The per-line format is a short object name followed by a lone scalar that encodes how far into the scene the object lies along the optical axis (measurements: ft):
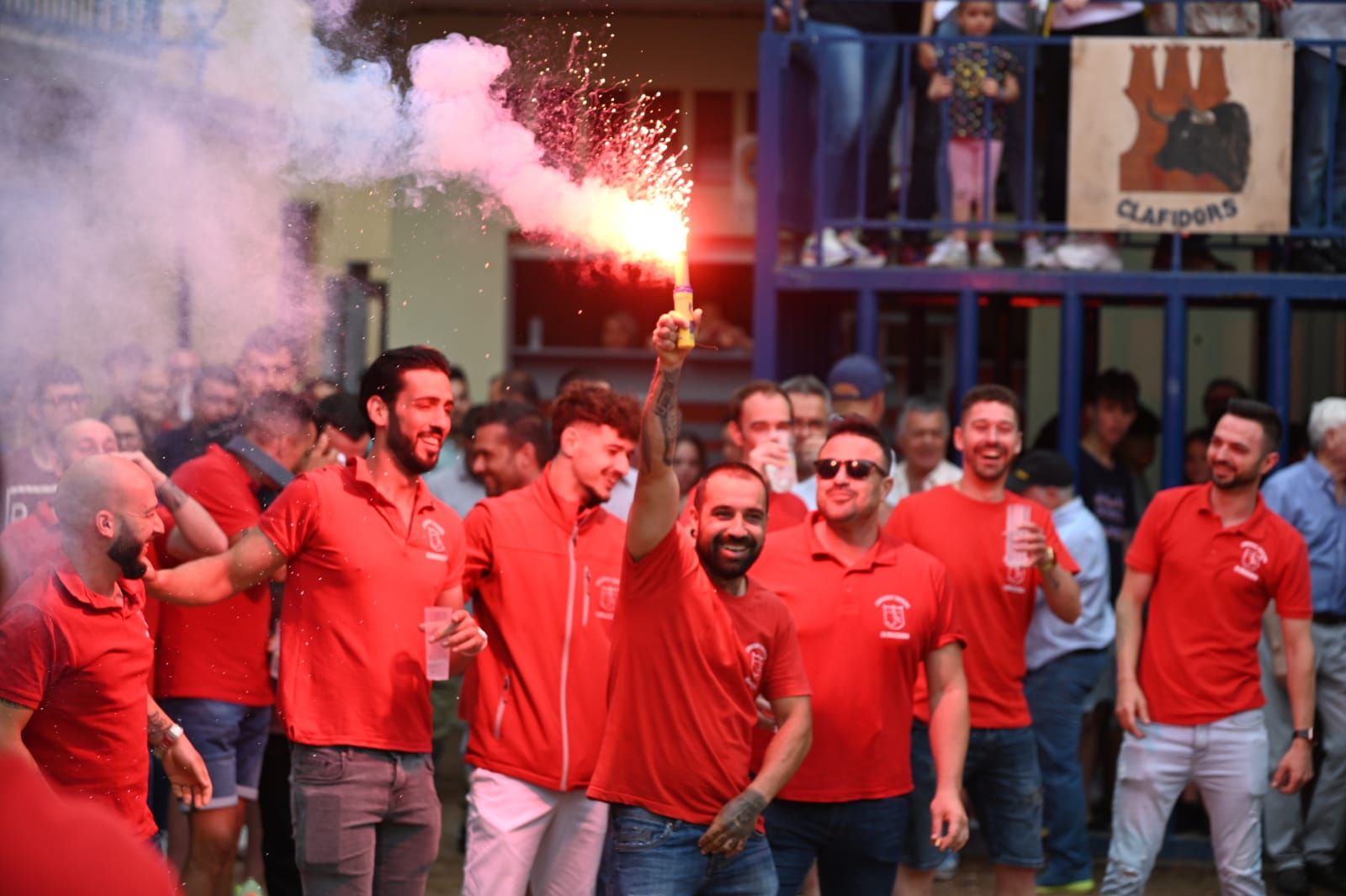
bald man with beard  29.45
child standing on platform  57.31
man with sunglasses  35.96
